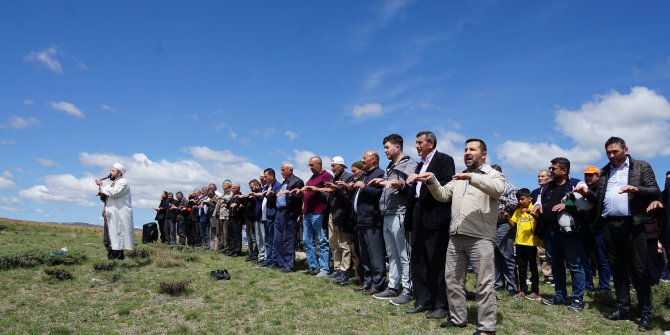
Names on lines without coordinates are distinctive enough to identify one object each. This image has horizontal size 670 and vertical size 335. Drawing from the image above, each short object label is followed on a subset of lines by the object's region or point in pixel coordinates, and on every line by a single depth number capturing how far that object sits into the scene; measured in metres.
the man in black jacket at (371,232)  7.50
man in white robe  10.60
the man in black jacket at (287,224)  10.17
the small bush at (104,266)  9.50
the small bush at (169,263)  10.26
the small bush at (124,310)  6.33
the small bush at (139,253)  11.56
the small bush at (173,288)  7.45
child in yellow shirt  7.46
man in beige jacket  4.96
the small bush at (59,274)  8.49
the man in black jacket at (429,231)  5.76
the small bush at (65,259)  10.07
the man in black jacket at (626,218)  5.56
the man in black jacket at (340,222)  8.59
